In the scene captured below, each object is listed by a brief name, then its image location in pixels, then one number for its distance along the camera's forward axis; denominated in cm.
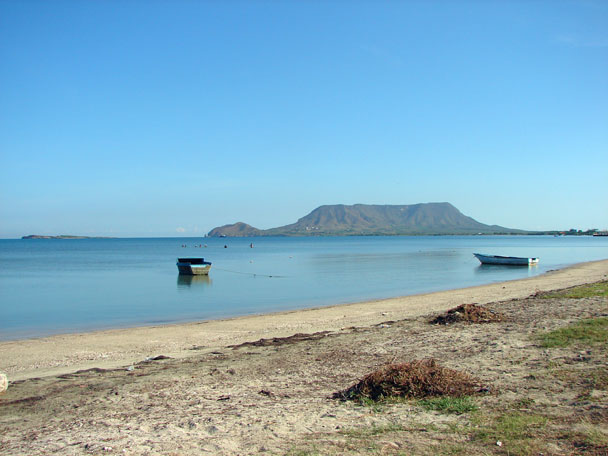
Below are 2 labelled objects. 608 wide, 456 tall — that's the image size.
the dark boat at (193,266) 4231
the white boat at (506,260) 5038
